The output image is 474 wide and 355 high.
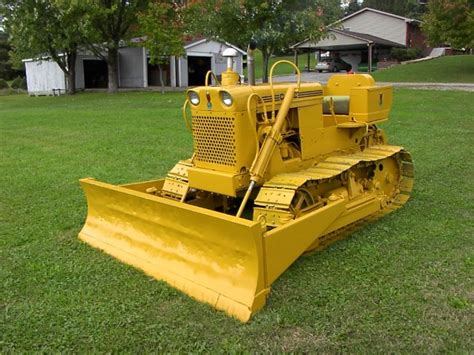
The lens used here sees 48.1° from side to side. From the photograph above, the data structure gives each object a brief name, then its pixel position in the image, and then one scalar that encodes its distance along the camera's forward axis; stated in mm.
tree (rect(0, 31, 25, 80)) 48594
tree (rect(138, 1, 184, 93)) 25312
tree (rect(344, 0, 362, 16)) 75550
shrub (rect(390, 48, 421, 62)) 44031
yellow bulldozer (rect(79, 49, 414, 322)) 4102
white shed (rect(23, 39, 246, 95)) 33344
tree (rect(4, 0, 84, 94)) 24359
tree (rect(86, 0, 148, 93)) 24839
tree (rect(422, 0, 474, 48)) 26969
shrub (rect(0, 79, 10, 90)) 41653
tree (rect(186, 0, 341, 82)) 21266
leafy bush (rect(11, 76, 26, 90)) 43328
